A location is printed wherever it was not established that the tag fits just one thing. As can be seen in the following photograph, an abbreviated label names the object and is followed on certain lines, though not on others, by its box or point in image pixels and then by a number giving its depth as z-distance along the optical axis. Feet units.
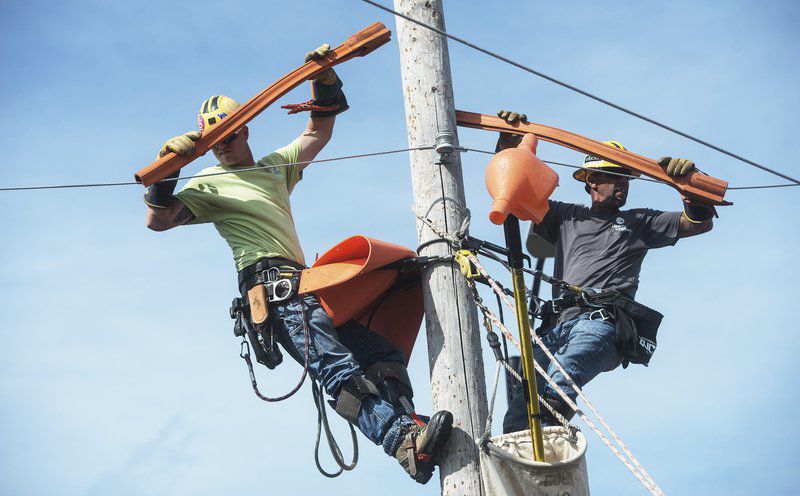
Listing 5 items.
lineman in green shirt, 37.27
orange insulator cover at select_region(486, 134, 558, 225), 32.91
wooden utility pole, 36.04
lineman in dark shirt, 41.22
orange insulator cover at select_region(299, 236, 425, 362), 38.91
